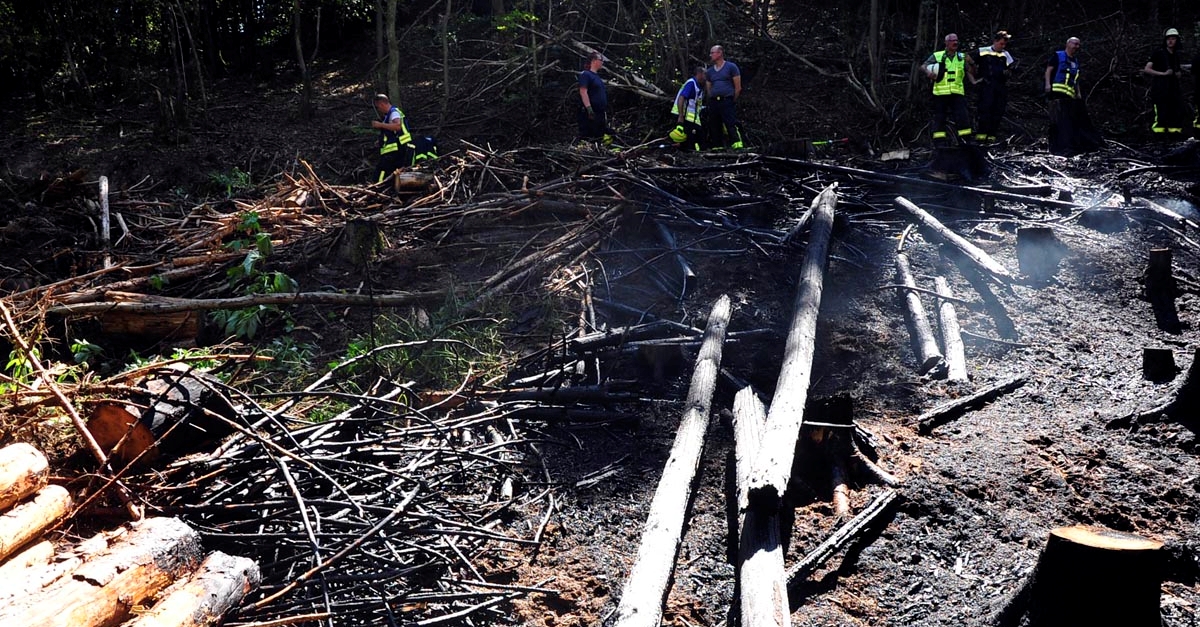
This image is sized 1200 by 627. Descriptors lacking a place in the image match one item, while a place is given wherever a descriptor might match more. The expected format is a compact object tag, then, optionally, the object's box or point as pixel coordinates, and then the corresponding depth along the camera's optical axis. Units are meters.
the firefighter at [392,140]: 11.42
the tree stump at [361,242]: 8.04
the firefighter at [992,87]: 12.98
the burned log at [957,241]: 7.22
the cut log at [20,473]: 3.28
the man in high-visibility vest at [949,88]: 12.18
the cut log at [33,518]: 3.13
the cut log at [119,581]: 2.80
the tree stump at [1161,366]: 5.47
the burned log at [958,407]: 5.19
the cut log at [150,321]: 7.23
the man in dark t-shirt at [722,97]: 12.69
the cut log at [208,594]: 3.11
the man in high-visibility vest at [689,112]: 12.70
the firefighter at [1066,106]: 12.74
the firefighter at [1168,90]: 12.84
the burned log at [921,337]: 5.94
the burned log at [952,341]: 5.79
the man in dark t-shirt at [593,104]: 13.18
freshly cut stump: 2.95
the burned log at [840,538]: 3.87
